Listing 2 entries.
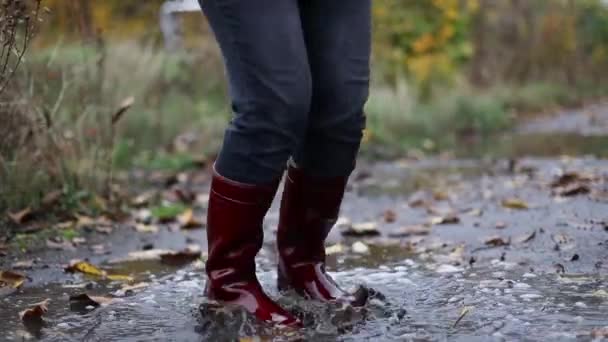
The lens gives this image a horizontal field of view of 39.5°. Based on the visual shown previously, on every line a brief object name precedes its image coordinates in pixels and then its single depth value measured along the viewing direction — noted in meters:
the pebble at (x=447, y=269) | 2.95
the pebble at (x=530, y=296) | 2.47
